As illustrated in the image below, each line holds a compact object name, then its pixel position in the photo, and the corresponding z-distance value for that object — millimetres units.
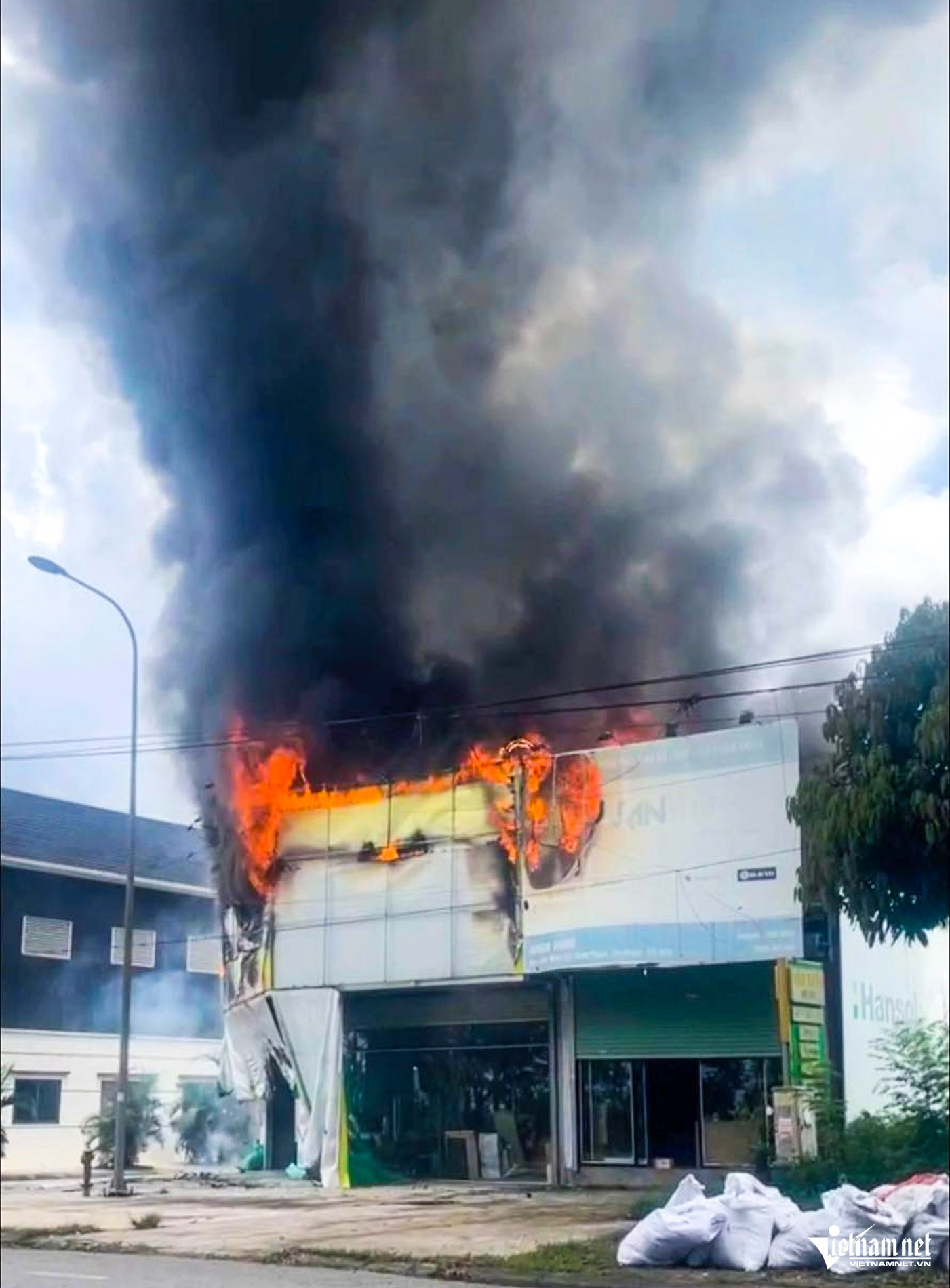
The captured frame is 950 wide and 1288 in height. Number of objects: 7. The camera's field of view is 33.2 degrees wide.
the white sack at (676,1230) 8914
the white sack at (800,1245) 8305
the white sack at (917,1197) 8125
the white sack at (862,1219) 7996
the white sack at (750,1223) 8633
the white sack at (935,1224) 8008
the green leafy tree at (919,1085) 9922
